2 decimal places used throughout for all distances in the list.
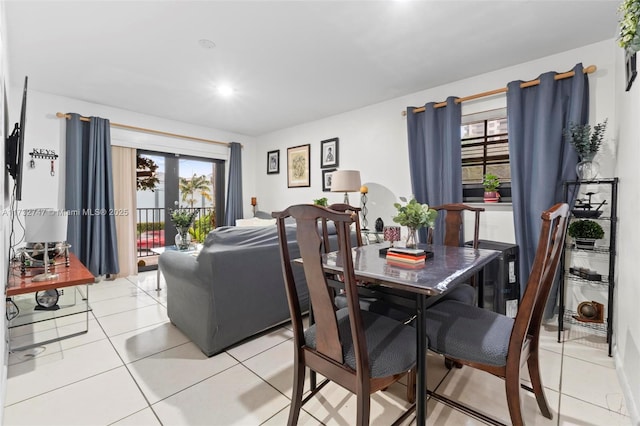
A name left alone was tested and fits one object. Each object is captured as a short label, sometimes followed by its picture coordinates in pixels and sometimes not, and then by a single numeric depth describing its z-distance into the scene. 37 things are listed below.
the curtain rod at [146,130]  3.64
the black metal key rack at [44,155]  3.51
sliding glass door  4.82
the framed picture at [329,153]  4.43
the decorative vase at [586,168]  2.37
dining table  1.18
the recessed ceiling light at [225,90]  3.36
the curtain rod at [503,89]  2.43
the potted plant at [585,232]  2.27
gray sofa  2.05
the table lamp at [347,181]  3.71
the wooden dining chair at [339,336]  1.09
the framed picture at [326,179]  4.54
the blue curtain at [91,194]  3.70
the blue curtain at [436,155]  3.12
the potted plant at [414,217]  1.74
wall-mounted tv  1.97
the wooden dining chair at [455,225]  2.29
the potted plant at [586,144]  2.33
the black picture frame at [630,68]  1.67
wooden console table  2.03
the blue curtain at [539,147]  2.48
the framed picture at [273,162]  5.38
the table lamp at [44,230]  2.22
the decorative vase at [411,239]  1.80
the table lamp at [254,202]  5.76
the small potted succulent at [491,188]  3.03
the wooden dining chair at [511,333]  1.14
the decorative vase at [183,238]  3.50
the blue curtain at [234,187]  5.37
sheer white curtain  4.17
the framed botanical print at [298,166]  4.84
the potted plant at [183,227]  3.48
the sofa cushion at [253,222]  4.96
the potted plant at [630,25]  1.22
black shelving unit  2.15
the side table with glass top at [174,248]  3.42
